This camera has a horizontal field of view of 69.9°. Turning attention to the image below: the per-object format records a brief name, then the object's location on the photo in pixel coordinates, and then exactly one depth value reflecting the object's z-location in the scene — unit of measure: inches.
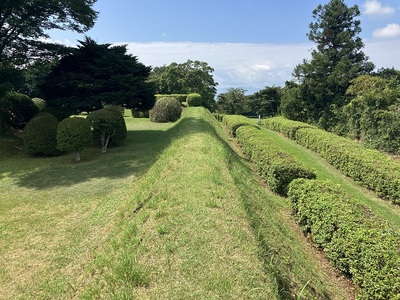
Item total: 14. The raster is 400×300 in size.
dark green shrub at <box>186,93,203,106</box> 1218.6
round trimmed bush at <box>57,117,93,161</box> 411.5
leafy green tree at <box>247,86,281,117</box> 1704.0
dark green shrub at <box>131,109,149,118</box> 1087.0
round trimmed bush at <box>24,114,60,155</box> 455.2
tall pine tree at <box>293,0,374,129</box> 1006.4
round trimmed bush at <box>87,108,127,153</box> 471.2
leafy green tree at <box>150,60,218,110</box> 1653.5
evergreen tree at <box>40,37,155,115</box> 555.2
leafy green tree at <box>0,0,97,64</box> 507.8
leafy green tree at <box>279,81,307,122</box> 1181.8
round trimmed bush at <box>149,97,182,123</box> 927.0
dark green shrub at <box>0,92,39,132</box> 566.0
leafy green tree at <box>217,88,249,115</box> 1860.2
